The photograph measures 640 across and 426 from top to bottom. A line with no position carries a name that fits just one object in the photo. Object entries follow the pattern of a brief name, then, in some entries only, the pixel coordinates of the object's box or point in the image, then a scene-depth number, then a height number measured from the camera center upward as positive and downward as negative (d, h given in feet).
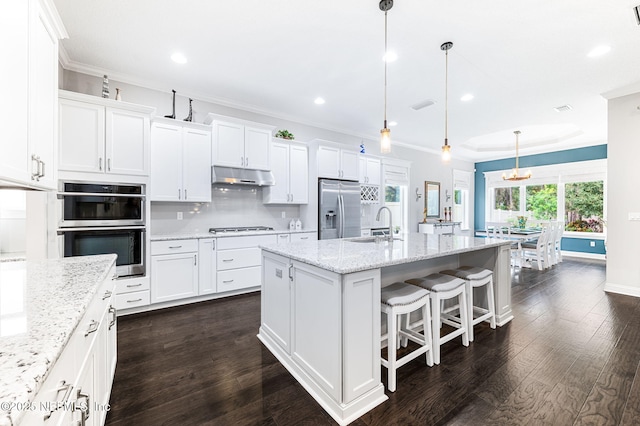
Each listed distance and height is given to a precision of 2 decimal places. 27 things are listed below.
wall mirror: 24.74 +1.35
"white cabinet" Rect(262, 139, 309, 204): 15.01 +2.17
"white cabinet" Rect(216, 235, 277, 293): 12.59 -2.28
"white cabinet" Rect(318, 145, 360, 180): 16.03 +3.04
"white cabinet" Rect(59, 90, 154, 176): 9.53 +2.78
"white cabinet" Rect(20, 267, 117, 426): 2.28 -1.81
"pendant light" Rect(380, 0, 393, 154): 7.52 +2.41
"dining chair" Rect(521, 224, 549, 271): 18.42 -2.30
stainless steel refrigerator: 15.98 +0.25
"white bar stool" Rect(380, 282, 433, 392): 6.31 -2.33
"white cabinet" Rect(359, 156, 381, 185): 18.97 +2.98
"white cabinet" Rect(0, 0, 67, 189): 3.92 +1.92
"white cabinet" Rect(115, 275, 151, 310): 10.41 -3.02
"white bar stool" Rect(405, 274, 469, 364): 7.43 -2.27
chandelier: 20.53 +2.77
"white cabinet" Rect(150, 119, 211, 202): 11.63 +2.22
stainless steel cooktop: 13.64 -0.83
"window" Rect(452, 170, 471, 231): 27.71 +1.58
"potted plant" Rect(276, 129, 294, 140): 15.39 +4.34
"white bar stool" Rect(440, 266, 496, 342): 8.57 -2.21
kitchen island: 5.57 -2.23
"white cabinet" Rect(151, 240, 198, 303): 11.09 -2.34
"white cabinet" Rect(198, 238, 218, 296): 12.07 -2.35
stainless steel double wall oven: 9.39 -0.33
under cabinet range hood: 12.89 +1.78
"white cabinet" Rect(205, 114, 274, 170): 12.91 +3.38
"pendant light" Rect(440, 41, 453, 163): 9.45 +5.68
